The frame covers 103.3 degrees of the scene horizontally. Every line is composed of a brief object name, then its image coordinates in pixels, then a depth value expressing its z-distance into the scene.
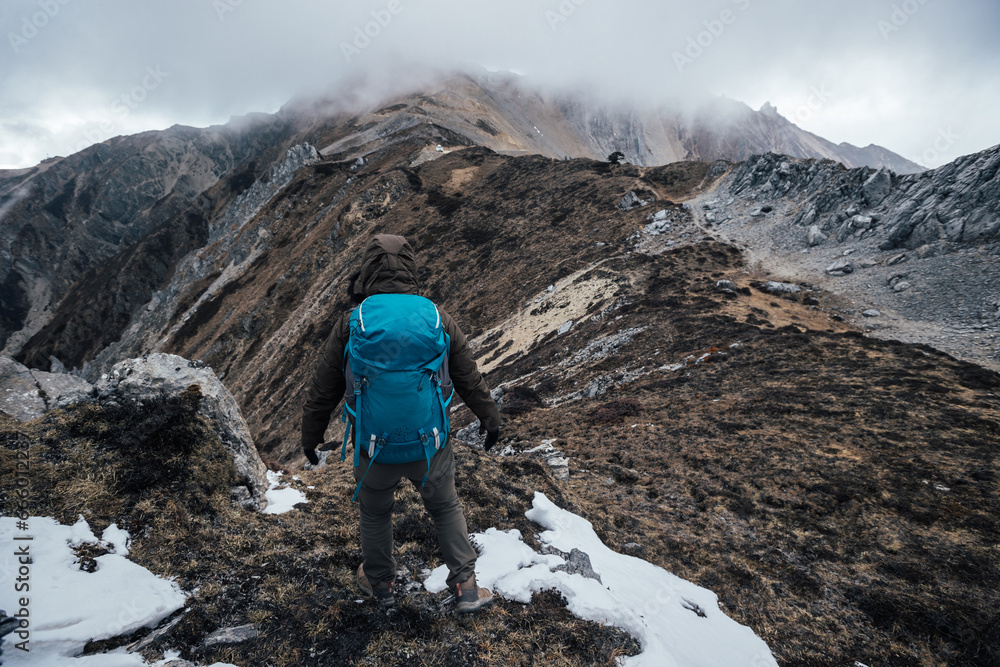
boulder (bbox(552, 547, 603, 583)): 5.00
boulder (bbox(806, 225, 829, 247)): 28.95
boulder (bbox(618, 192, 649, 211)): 38.06
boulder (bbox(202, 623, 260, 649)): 3.30
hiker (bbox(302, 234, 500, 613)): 3.35
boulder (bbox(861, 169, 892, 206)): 28.52
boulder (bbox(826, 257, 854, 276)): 24.56
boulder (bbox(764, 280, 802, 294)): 23.08
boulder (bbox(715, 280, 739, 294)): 22.67
